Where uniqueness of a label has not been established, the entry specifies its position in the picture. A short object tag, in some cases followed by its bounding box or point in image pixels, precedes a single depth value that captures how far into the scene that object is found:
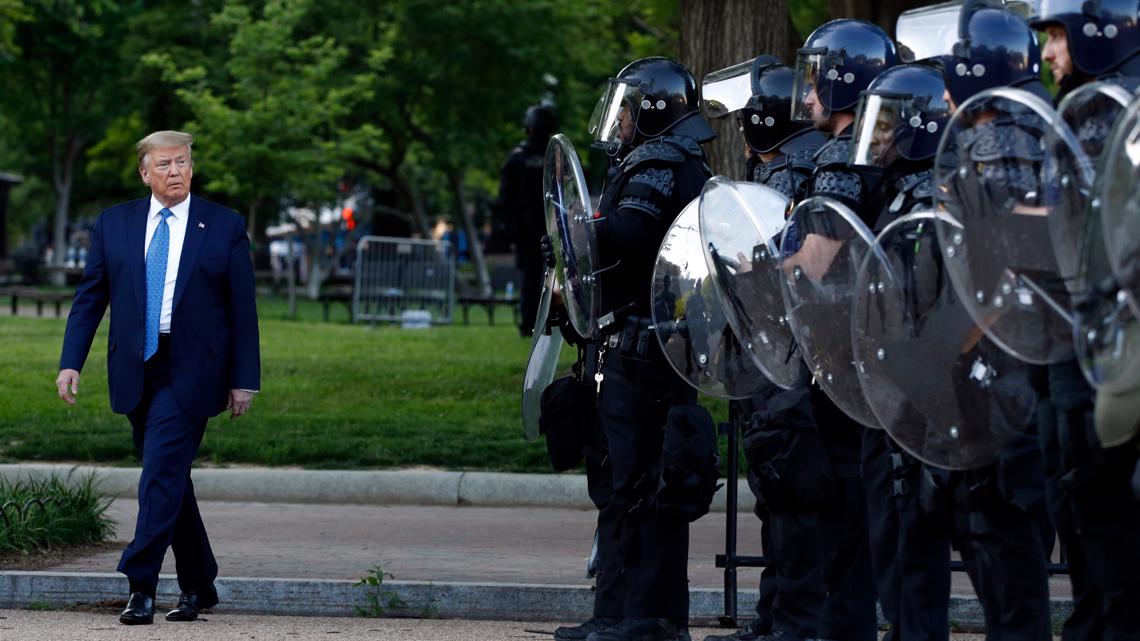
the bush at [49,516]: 14.53
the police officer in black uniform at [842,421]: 10.44
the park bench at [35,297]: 46.45
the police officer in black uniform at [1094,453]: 7.97
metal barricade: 41.68
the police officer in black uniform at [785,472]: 10.49
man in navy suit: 12.55
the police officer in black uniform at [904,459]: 9.37
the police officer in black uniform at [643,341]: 11.24
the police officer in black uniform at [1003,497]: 8.63
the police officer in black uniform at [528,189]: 28.32
